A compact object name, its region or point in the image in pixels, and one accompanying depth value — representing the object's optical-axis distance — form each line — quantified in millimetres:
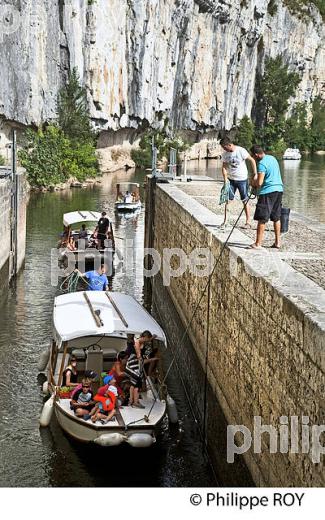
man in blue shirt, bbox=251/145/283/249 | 11344
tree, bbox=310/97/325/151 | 102112
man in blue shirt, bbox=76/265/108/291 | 19038
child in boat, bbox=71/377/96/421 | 11984
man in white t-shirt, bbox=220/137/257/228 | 13705
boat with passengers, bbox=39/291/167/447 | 11742
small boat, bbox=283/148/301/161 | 81938
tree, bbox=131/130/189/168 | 64500
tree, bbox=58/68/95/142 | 51750
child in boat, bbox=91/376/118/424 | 11791
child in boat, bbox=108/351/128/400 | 12586
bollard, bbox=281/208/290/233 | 12656
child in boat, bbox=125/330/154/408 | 12383
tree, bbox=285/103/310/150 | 95250
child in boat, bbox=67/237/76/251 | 23955
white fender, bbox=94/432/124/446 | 11602
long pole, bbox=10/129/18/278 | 23266
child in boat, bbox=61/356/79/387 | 13117
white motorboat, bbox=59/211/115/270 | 23734
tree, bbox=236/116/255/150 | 87738
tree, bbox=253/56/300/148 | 93000
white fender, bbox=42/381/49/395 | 13959
